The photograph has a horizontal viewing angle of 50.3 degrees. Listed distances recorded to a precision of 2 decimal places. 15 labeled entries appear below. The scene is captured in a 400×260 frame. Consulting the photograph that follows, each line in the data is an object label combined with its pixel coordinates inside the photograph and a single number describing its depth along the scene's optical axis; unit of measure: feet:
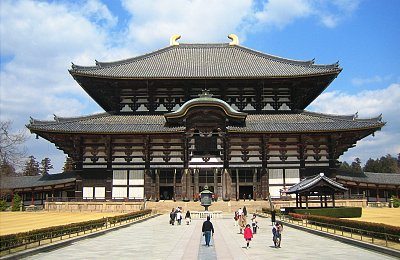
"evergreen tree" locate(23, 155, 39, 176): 377.67
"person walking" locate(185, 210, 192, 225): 115.55
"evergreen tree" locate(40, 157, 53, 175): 438.61
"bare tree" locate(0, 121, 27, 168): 92.33
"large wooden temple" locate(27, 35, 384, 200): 172.14
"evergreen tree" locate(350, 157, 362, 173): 531.41
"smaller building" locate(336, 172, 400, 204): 184.34
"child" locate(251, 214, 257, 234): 89.75
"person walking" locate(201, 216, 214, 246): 68.25
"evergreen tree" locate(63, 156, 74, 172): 335.83
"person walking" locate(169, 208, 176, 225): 112.27
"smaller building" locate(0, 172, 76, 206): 187.73
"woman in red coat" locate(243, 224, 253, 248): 66.59
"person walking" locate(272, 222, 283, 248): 66.03
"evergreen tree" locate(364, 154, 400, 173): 428.97
